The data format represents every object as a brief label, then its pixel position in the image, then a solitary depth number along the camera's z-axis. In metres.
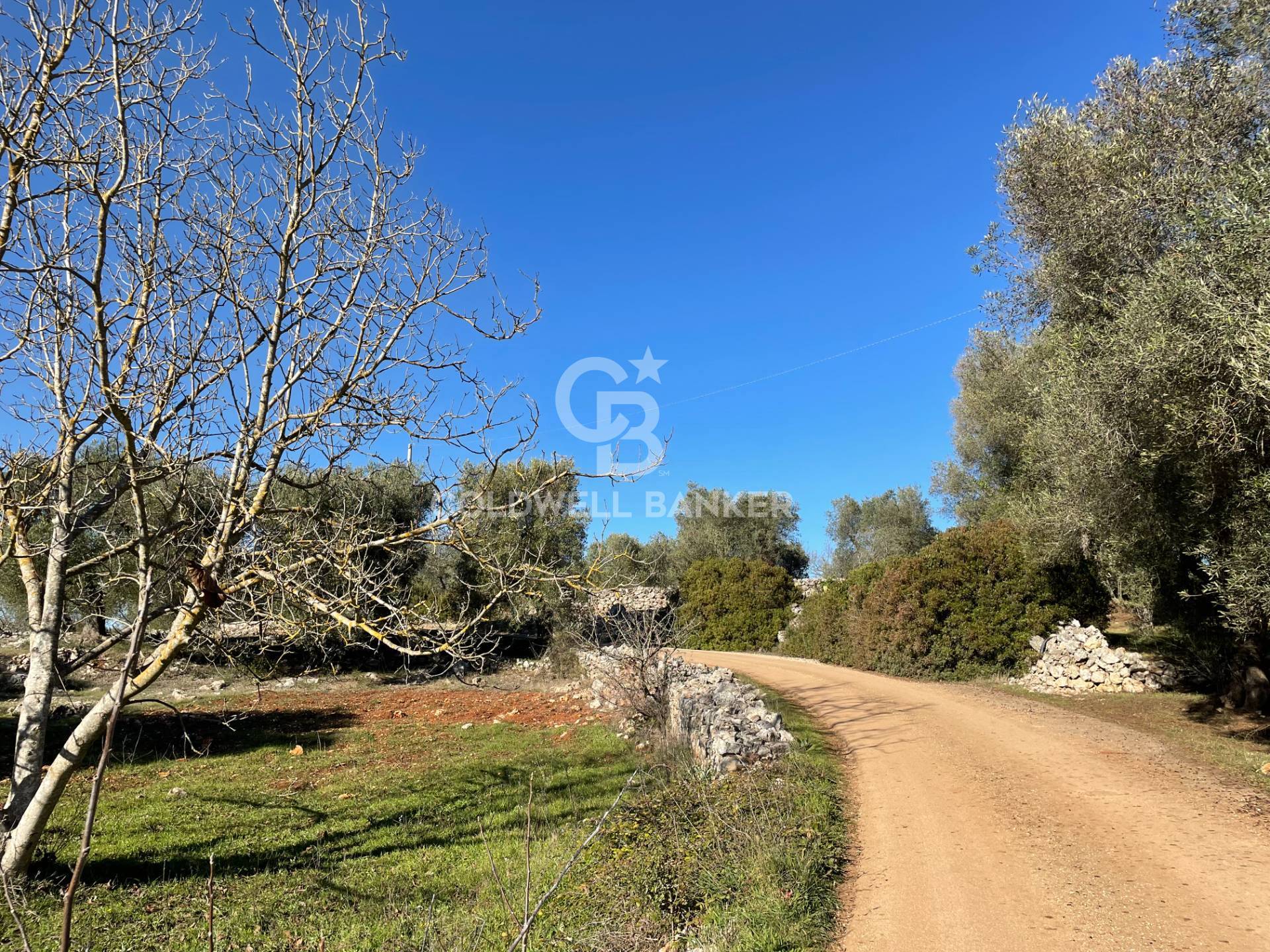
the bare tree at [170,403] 5.20
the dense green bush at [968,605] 16.61
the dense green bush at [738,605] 28.19
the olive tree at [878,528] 42.62
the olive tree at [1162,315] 7.68
